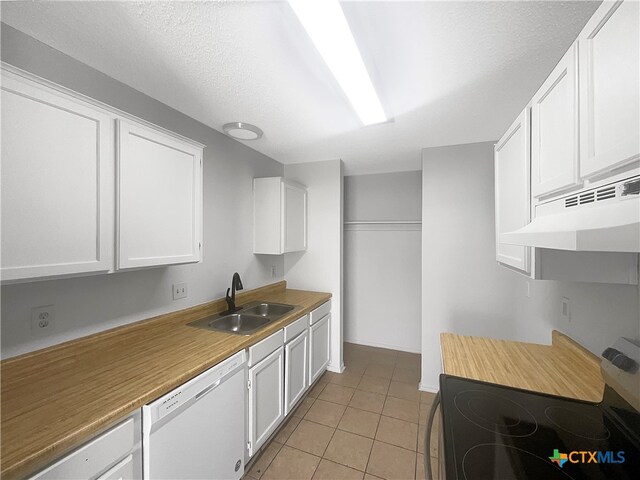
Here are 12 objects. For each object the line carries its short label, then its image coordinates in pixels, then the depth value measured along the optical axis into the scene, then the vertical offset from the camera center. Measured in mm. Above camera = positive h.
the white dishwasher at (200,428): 1040 -882
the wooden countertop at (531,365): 1174 -653
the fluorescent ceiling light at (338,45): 928 +850
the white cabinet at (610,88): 615 +416
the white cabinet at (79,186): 909 +231
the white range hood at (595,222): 512 +52
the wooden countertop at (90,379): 779 -604
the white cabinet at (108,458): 780 -723
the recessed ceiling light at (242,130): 1995 +870
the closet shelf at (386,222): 3398 +257
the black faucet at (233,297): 2146 -483
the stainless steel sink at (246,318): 1918 -636
